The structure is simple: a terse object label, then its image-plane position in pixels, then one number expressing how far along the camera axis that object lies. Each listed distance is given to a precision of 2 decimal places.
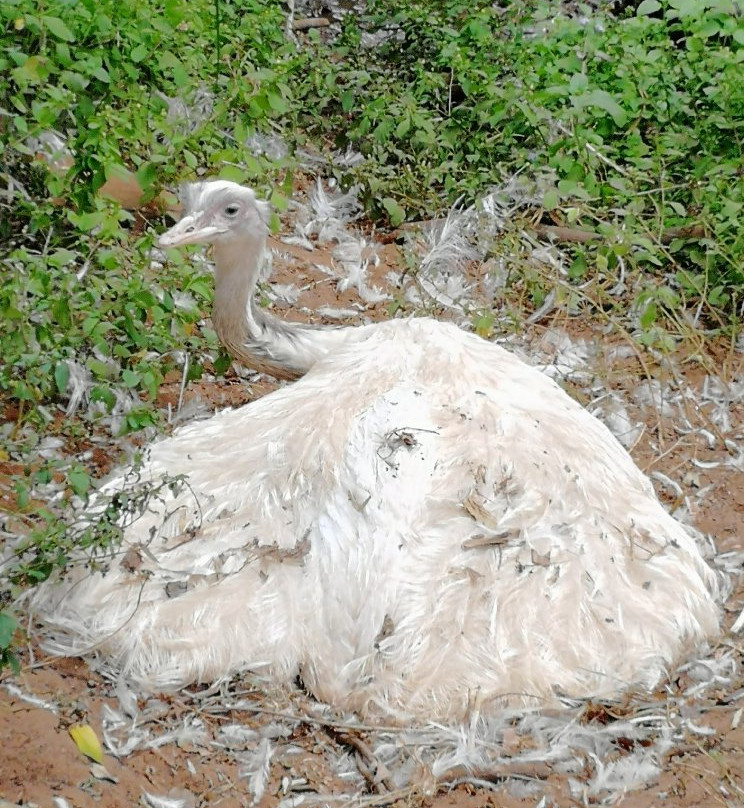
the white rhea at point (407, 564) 7.68
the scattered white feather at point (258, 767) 7.32
